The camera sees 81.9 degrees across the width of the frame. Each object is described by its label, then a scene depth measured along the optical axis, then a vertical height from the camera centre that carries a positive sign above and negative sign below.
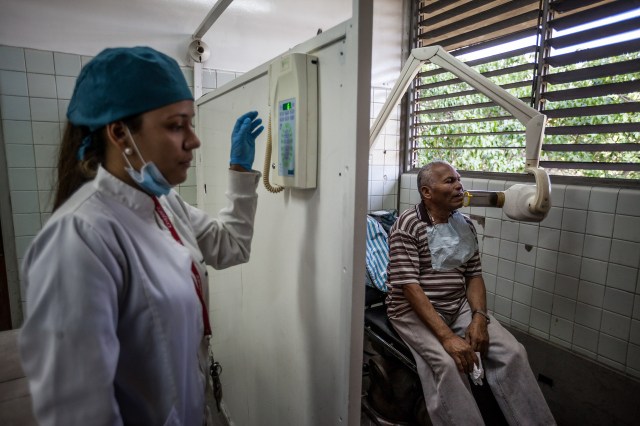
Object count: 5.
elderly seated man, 1.39 -0.61
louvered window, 1.81 +0.53
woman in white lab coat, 0.63 -0.19
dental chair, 1.51 -0.93
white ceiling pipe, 1.64 +0.76
